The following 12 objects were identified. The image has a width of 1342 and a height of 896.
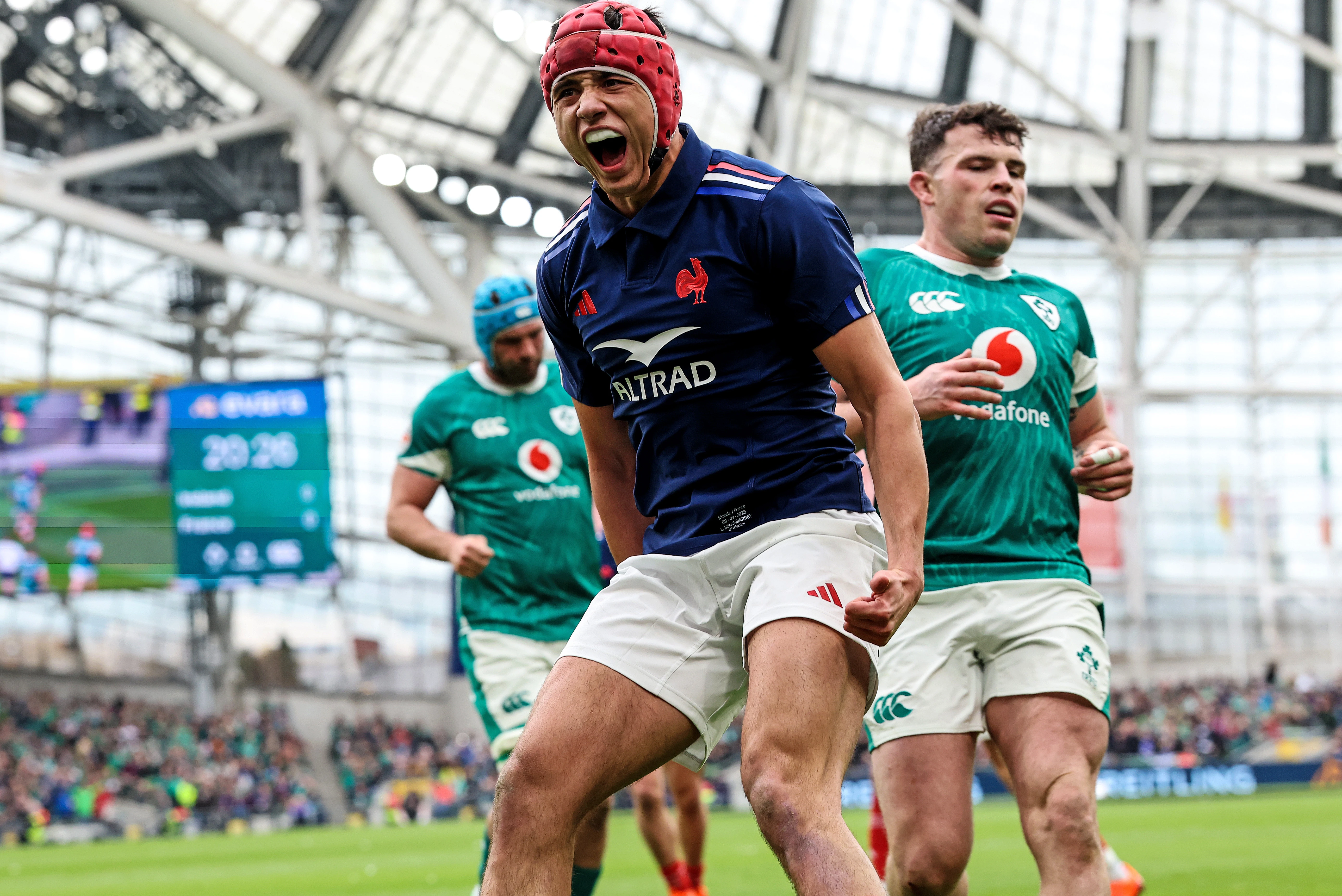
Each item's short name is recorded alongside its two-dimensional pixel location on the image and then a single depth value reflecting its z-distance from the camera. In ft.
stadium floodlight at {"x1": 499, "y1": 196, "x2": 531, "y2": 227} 110.01
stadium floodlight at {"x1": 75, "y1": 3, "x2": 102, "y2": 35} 84.89
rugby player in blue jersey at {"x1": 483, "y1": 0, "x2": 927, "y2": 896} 9.95
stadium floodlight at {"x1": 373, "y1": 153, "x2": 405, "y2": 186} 84.02
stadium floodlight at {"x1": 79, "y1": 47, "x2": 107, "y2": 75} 86.48
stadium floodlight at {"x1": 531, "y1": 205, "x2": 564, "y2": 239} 108.06
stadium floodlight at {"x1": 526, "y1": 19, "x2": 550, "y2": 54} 73.97
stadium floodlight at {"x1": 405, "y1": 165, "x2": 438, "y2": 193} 100.01
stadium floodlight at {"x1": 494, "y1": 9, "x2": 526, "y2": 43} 67.31
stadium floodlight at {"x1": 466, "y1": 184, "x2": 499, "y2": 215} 108.58
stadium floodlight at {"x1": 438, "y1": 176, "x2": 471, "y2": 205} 109.50
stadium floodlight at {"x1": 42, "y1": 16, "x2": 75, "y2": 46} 84.38
